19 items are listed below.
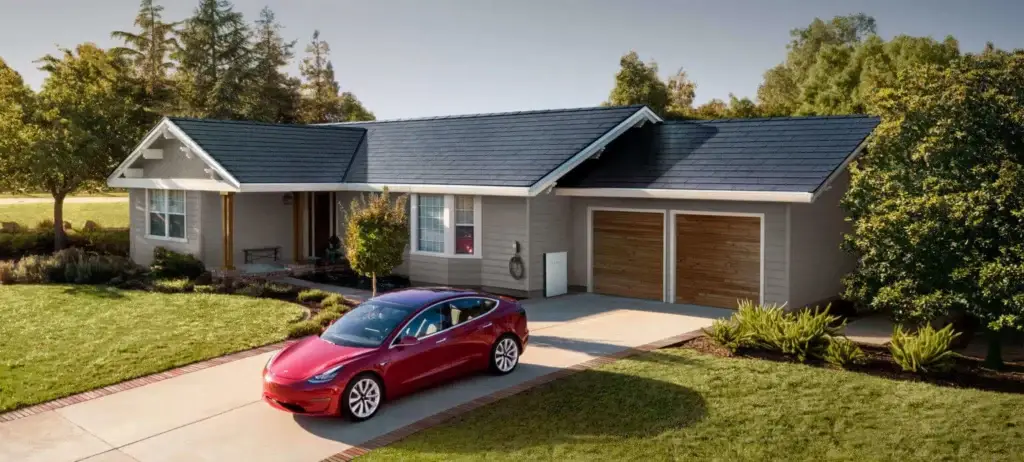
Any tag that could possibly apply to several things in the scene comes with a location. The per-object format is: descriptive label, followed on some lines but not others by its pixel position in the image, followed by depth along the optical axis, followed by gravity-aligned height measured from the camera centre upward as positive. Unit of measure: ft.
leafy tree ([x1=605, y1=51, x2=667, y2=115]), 173.27 +25.91
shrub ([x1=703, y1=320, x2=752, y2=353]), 42.60 -6.87
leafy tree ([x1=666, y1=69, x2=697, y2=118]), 238.89 +34.96
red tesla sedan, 32.12 -6.31
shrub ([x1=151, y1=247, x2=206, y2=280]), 70.64 -5.35
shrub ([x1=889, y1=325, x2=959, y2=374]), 37.70 -6.78
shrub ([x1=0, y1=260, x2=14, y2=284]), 73.31 -6.25
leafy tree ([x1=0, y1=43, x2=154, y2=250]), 88.43 +8.28
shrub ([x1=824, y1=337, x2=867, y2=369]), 39.29 -7.17
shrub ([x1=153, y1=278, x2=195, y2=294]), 65.82 -6.55
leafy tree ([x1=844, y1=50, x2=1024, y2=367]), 38.45 +0.57
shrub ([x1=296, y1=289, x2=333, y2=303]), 61.05 -6.85
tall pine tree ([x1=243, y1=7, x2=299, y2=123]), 183.93 +32.13
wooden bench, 74.54 -4.53
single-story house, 55.42 +0.80
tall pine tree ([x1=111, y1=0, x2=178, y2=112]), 205.16 +41.78
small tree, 50.60 -2.05
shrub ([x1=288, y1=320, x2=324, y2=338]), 48.83 -7.51
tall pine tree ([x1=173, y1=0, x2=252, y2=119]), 182.50 +35.48
